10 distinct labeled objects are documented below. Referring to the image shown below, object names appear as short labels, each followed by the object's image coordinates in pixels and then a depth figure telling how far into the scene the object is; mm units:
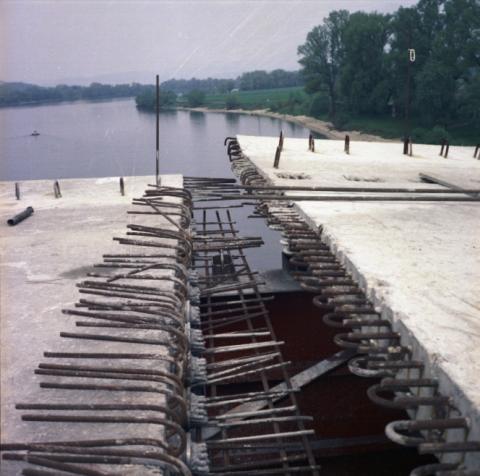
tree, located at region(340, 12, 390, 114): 58438
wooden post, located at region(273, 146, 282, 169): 11445
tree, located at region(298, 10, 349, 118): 64375
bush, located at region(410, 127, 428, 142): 47519
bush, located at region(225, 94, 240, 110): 64625
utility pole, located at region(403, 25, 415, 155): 14266
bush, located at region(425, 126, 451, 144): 44756
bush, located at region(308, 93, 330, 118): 62656
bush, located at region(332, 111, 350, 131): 58062
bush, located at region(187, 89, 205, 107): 56875
